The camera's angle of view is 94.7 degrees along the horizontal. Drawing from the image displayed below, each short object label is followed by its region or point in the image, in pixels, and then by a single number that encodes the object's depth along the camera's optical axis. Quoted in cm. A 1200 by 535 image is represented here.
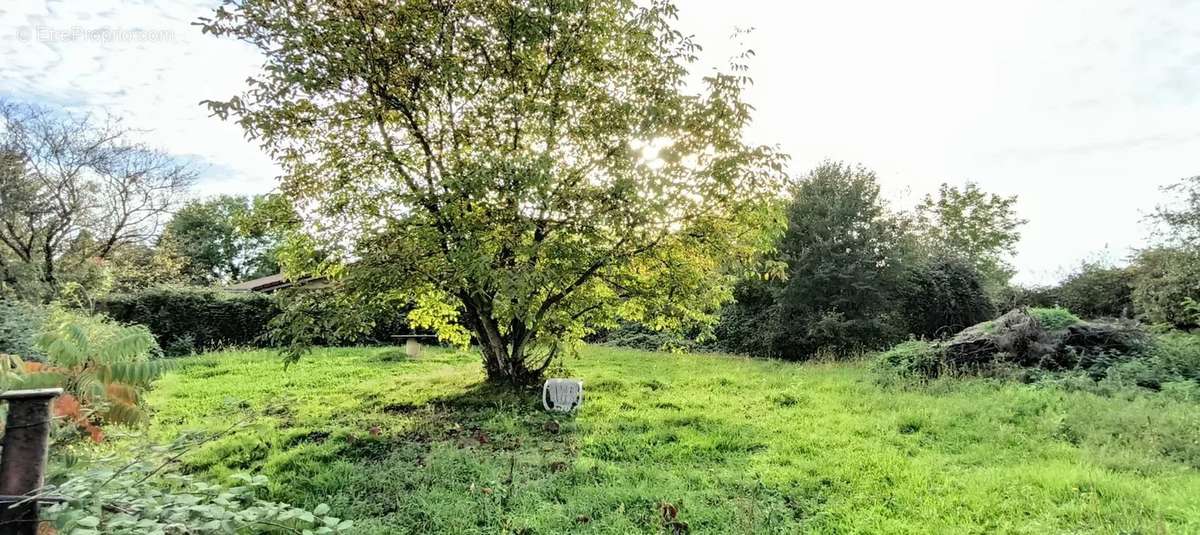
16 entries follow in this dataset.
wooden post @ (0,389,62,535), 182
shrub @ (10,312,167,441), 384
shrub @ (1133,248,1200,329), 1330
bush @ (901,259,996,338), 1616
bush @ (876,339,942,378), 950
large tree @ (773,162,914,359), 1518
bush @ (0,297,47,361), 587
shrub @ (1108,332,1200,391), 778
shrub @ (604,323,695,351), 1781
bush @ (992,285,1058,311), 1764
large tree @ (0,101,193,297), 1595
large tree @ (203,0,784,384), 654
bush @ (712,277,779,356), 1634
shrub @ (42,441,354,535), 188
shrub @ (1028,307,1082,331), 988
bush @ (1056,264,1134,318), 1716
